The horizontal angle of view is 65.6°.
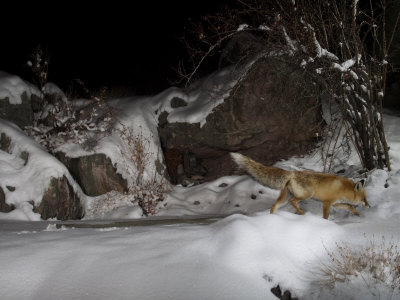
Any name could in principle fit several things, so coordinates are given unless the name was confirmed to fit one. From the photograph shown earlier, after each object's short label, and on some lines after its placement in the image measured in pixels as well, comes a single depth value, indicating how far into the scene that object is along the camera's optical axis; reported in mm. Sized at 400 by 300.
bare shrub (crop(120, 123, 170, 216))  8227
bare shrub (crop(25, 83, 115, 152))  8570
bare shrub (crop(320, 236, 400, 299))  2812
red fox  4547
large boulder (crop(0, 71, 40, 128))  8727
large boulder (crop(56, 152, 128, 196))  8414
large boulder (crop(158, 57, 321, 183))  9109
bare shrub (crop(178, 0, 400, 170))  5613
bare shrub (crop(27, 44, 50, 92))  8836
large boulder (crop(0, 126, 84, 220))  6730
